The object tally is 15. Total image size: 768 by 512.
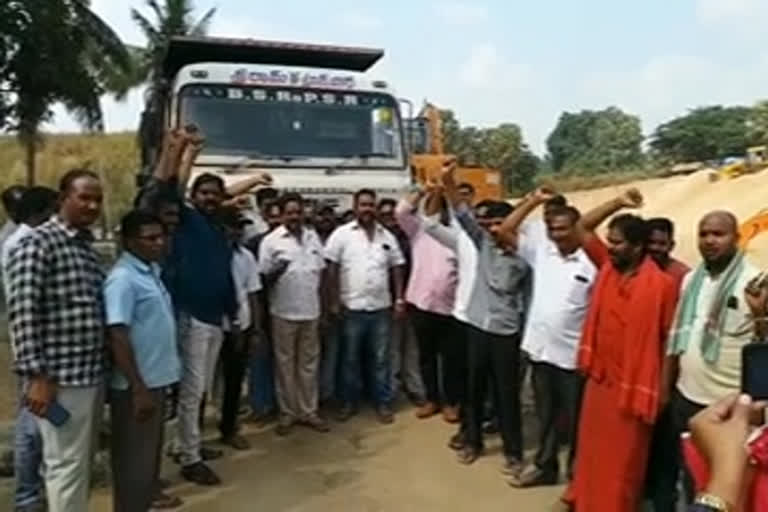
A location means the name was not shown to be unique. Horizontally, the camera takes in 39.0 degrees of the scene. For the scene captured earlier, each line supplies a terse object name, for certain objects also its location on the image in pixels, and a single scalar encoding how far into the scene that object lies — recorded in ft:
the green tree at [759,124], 109.09
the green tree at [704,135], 137.39
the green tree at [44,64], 64.80
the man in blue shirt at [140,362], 14.35
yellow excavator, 33.71
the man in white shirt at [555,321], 18.66
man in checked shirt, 13.43
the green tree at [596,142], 164.76
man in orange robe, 15.83
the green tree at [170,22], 108.37
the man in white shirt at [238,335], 21.74
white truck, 29.76
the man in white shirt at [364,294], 24.81
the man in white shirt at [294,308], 23.54
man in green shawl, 14.29
